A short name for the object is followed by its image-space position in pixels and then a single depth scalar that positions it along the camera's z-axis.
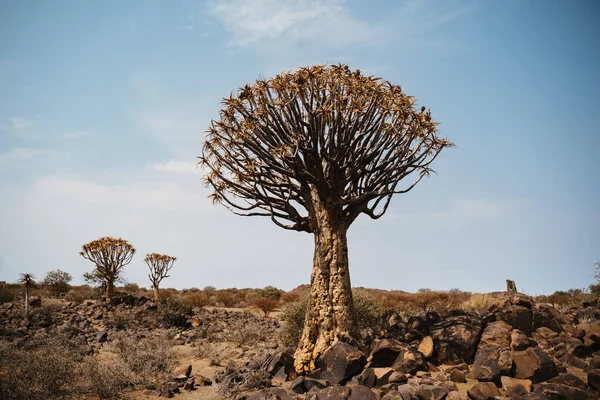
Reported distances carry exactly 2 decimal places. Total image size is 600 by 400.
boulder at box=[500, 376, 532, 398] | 6.07
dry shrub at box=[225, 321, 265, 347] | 12.56
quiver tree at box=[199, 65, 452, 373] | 8.55
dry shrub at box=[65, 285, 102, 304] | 23.67
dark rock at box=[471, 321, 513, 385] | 6.67
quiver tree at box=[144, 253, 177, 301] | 24.25
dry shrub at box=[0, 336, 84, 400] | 6.93
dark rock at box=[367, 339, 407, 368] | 7.63
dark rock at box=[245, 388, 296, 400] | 6.53
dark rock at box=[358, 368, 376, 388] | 6.93
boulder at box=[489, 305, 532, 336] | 8.56
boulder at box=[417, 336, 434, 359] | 7.93
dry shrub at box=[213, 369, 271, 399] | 7.58
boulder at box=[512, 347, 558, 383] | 6.49
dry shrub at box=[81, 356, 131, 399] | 7.46
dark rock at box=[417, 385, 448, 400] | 6.13
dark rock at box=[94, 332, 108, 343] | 13.51
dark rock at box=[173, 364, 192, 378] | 8.80
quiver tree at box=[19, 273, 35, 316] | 18.71
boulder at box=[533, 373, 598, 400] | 5.75
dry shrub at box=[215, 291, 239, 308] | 26.50
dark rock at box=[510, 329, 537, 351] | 7.26
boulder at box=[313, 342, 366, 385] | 7.20
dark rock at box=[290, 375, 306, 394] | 7.20
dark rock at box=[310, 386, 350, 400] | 6.27
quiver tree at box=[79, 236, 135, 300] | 21.84
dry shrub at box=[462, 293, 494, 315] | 12.83
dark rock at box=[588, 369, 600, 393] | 6.03
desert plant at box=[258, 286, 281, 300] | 29.39
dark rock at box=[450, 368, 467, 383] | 6.89
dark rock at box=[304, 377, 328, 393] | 7.08
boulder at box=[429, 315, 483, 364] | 7.81
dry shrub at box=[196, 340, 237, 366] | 10.62
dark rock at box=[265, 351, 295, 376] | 8.19
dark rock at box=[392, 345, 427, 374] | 7.34
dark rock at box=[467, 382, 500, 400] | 6.06
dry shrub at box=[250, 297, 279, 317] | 21.78
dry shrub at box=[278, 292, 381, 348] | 11.20
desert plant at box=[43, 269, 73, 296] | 28.17
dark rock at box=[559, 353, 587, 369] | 7.10
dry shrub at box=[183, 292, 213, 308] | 23.30
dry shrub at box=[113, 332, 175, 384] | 8.88
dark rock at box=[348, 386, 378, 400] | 6.19
